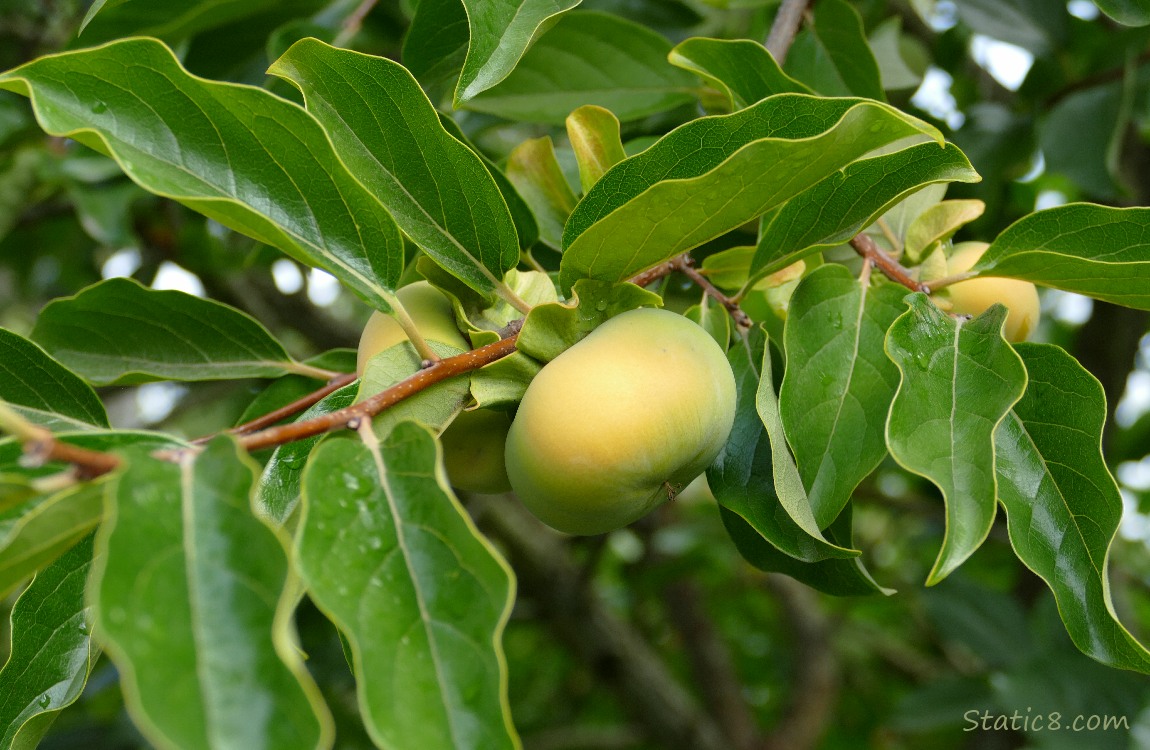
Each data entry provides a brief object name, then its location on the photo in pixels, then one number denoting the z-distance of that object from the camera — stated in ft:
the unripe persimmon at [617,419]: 1.73
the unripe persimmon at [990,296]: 1.99
